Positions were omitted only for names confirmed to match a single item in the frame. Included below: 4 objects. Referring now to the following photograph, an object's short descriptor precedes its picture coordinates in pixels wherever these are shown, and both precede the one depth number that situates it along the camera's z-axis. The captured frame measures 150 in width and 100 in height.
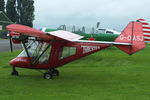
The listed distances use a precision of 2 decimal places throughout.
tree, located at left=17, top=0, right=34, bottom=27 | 77.88
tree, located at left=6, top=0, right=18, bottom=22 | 79.19
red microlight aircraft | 12.14
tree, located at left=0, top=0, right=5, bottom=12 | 80.28
